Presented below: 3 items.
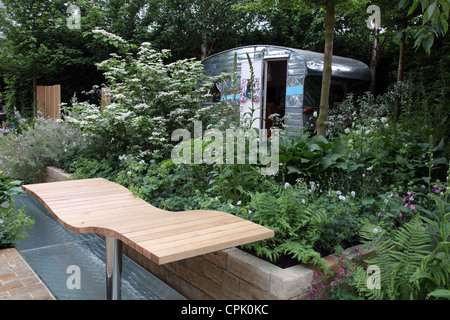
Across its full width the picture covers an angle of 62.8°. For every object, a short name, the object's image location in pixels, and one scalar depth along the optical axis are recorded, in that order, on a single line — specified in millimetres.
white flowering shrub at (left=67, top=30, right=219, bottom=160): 4805
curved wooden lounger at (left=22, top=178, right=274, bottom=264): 1759
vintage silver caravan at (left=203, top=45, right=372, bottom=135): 9352
